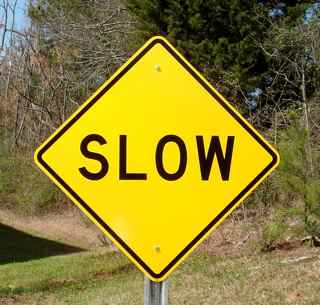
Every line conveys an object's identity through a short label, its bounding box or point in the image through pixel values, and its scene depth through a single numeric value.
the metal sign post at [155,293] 5.15
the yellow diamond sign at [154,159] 5.27
